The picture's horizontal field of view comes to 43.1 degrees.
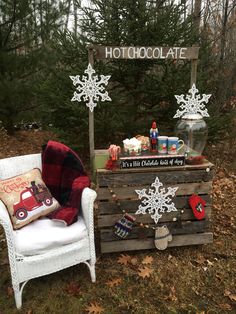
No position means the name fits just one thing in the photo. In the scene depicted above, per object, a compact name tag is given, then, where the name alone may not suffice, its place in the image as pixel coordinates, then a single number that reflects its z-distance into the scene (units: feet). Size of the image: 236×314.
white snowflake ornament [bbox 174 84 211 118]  11.76
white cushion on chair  8.30
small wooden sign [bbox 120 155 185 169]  9.78
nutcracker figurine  10.63
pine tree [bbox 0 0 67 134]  22.52
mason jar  11.39
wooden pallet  10.00
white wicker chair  8.23
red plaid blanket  10.11
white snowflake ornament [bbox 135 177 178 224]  10.18
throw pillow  8.96
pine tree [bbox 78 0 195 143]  16.90
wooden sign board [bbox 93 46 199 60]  10.62
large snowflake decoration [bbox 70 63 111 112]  10.98
